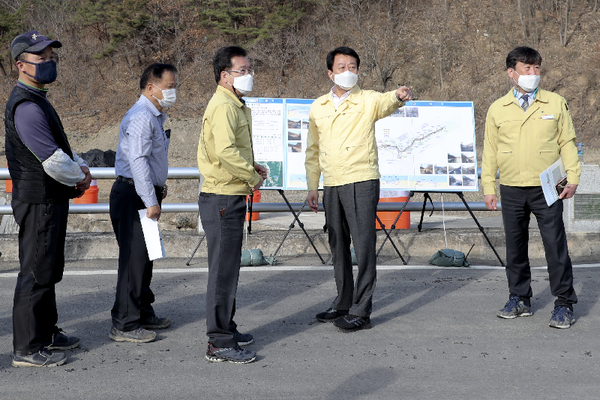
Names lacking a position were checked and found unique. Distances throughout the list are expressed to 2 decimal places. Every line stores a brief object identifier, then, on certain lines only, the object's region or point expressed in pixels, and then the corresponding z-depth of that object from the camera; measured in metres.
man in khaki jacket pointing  5.08
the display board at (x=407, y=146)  7.70
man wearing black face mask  4.12
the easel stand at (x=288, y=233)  7.51
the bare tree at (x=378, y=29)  37.81
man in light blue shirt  4.65
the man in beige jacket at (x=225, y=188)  4.30
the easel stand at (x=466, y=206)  7.72
